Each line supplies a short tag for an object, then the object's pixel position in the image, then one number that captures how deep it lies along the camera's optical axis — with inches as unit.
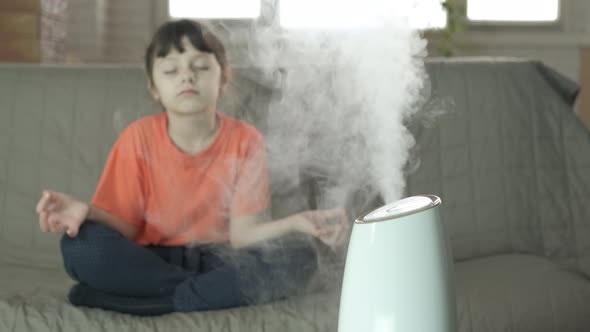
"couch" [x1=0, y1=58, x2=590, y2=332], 70.9
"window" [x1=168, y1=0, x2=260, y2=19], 106.0
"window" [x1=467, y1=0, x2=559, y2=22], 114.3
